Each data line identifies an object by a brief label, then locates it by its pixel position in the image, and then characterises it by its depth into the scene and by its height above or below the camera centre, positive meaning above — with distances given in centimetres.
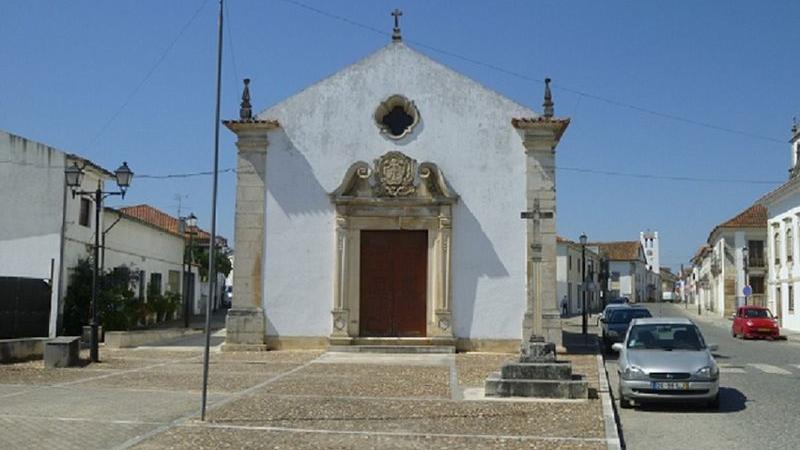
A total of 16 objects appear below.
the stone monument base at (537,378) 1252 -117
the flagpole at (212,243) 964 +71
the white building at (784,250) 3741 +287
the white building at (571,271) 6056 +271
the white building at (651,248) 14575 +1062
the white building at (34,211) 2448 +267
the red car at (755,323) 3152 -62
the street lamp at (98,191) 1791 +268
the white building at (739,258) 5238 +339
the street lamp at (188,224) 2881 +285
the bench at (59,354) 1692 -118
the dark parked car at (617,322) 2303 -49
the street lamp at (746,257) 4735 +300
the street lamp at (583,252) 2817 +217
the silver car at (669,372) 1166 -97
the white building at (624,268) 9944 +483
